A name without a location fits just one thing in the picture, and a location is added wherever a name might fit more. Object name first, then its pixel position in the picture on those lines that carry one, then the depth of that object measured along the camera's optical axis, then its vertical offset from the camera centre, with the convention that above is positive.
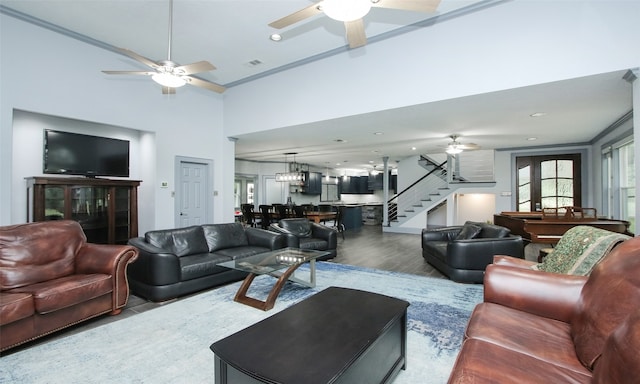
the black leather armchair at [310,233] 5.46 -0.81
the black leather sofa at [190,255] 3.34 -0.86
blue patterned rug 2.01 -1.24
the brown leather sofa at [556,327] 1.08 -0.74
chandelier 10.35 +0.57
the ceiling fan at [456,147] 6.44 +1.01
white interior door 5.76 -0.02
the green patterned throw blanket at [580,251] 2.08 -0.45
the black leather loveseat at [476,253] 4.05 -0.84
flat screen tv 4.20 +0.58
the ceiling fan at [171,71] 3.00 +1.29
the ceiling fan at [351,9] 2.08 +1.40
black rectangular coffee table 1.39 -0.83
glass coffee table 3.14 -0.85
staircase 8.90 -0.03
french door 7.58 +0.28
